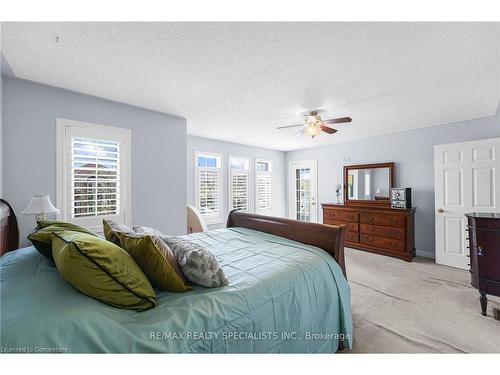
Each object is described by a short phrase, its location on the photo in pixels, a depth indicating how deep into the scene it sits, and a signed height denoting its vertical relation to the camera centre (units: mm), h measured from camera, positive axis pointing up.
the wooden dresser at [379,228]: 3984 -748
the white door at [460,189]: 3281 -14
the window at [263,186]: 5996 +67
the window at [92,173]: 2555 +208
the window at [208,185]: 4875 +94
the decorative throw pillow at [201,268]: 1276 -451
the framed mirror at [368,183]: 4558 +113
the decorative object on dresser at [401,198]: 4148 -179
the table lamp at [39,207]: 2076 -157
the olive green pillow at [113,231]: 1371 -264
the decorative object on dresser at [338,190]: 5305 -32
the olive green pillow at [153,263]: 1171 -382
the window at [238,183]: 5429 +151
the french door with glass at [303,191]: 6027 -61
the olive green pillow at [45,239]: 1325 -290
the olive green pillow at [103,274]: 973 -370
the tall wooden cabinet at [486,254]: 2170 -647
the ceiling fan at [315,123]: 3018 +884
